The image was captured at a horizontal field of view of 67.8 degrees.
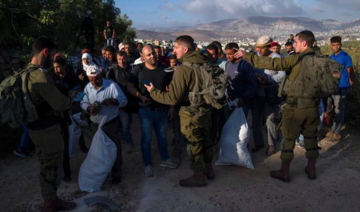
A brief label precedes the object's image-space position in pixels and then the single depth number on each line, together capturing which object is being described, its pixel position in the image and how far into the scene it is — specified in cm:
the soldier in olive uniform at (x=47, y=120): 269
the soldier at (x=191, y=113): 331
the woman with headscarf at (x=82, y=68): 496
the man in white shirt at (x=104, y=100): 343
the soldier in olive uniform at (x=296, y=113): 352
